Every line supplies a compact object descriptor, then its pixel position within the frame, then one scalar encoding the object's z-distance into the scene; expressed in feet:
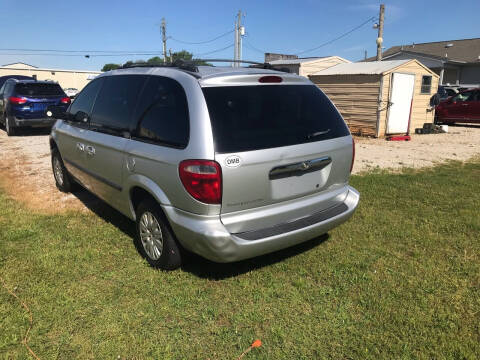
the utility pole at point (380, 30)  76.07
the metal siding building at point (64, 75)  148.93
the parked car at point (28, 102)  37.22
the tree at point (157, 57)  283.22
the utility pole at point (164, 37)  159.38
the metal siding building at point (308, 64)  71.20
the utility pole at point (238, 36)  114.62
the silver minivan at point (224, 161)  8.85
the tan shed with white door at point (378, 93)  41.47
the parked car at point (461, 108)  51.83
